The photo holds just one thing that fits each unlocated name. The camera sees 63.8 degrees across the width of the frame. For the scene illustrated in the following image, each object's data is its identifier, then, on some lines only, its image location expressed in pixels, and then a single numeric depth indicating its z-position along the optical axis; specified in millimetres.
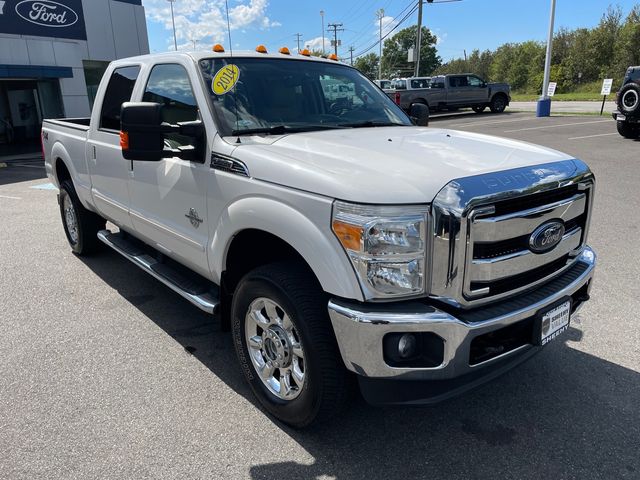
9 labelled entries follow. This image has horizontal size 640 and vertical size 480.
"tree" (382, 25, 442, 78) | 102688
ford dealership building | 18094
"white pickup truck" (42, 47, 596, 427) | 2193
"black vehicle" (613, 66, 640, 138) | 13453
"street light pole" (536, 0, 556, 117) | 23559
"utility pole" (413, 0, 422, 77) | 36219
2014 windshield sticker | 3189
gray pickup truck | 25031
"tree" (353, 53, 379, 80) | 118000
